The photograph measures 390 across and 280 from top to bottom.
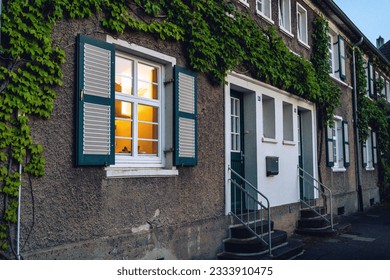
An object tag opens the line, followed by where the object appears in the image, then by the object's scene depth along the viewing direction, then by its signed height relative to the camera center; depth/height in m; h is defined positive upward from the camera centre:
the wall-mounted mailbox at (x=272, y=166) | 8.30 +0.26
